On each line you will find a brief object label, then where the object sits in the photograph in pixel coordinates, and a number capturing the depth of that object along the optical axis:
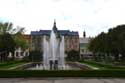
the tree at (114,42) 34.29
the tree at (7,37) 38.50
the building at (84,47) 73.97
